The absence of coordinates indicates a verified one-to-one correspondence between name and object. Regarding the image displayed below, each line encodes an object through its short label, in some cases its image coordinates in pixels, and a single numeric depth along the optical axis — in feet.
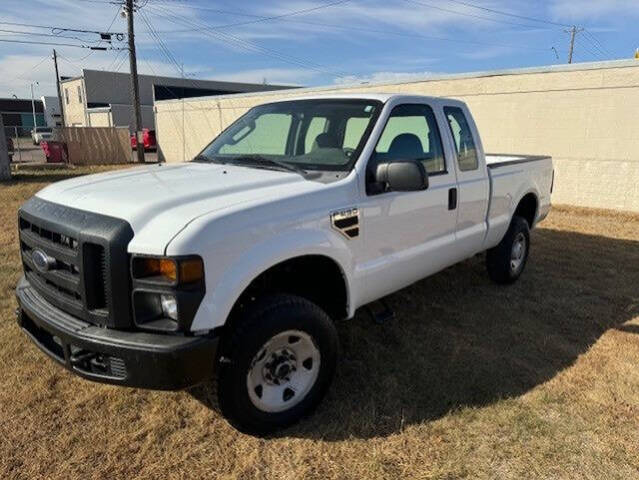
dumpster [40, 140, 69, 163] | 73.50
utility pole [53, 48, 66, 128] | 146.57
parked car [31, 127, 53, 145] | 145.18
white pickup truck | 8.11
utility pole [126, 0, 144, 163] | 74.18
